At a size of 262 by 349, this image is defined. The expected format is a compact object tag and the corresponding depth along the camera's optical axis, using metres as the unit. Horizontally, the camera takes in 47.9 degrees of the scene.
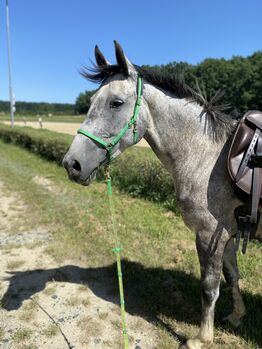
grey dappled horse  2.31
